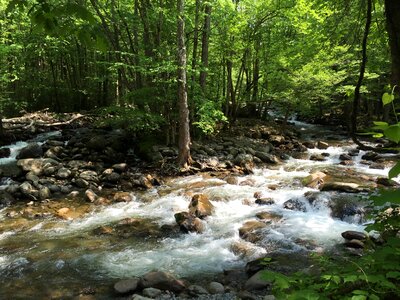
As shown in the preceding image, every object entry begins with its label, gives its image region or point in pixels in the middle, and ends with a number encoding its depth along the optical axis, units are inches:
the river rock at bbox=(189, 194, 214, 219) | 321.3
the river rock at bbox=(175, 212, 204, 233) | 293.3
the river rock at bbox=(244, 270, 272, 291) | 201.8
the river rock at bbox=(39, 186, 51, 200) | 386.3
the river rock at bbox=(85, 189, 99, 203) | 378.3
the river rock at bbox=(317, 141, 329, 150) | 657.8
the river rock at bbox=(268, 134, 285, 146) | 681.6
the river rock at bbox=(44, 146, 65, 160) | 512.1
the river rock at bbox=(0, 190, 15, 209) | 368.8
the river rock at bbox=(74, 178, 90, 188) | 427.8
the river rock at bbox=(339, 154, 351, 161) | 561.6
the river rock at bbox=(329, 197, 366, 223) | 307.4
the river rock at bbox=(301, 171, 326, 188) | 397.1
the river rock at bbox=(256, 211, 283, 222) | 310.3
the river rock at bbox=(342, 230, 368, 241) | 260.6
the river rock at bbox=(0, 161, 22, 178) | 450.7
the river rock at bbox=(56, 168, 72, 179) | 447.2
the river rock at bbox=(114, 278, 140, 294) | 202.8
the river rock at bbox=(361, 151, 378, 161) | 548.6
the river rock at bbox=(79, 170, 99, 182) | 443.8
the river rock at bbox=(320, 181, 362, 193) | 359.9
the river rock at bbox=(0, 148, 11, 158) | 521.7
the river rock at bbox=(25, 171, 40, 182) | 426.3
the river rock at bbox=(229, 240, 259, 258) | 252.8
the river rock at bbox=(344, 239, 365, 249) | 250.4
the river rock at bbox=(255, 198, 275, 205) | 352.2
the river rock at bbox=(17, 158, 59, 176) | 454.9
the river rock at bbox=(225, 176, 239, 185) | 422.6
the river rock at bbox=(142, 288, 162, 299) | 197.0
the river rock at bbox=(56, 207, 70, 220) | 335.6
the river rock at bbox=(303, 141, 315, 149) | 671.0
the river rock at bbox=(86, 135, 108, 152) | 546.0
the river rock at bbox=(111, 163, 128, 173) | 478.0
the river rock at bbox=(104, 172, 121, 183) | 442.9
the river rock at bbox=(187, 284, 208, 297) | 199.9
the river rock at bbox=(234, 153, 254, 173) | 486.7
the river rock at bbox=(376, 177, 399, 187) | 384.0
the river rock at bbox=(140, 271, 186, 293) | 204.2
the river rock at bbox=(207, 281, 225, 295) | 200.8
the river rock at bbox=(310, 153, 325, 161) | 563.7
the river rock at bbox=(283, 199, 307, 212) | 336.8
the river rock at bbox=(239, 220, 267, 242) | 275.7
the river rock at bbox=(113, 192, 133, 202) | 378.6
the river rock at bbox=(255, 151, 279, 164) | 542.2
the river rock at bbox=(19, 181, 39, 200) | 384.8
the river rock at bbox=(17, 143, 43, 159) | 513.3
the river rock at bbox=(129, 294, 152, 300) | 189.4
